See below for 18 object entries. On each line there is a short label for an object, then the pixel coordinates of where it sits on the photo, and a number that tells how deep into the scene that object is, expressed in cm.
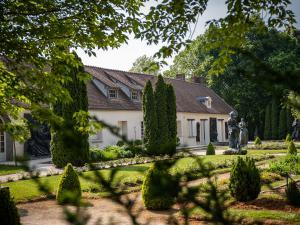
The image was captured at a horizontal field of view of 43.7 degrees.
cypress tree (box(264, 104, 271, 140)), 4484
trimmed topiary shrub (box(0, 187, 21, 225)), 674
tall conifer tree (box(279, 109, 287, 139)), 4372
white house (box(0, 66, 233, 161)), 2729
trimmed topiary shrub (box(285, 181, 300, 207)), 800
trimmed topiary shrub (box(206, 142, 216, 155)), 2458
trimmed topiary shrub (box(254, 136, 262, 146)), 3131
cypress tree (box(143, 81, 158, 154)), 2667
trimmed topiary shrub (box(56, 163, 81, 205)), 1041
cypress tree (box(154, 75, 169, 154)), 2730
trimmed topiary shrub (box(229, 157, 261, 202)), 937
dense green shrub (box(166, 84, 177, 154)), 2888
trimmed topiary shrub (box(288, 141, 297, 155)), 2092
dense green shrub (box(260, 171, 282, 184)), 1272
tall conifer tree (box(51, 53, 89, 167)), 1936
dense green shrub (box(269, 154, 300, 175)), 1390
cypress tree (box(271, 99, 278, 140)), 4422
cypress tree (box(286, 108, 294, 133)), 4369
